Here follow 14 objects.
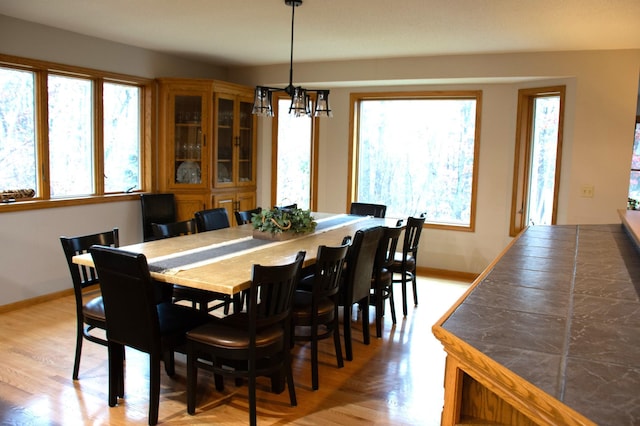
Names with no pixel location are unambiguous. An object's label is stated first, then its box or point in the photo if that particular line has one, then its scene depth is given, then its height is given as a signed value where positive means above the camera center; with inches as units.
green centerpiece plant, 151.4 -17.2
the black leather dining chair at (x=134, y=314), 102.1 -30.3
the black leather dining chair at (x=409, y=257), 178.9 -31.6
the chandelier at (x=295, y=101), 153.2 +18.2
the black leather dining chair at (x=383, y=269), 157.8 -31.2
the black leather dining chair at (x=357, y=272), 138.0 -28.3
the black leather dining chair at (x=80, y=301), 118.2 -32.7
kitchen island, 38.0 -15.4
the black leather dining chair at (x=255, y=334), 102.3 -33.9
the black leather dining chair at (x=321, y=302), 119.8 -33.0
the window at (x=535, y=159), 217.3 +4.2
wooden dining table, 105.4 -22.1
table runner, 112.6 -22.1
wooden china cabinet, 228.4 +9.4
